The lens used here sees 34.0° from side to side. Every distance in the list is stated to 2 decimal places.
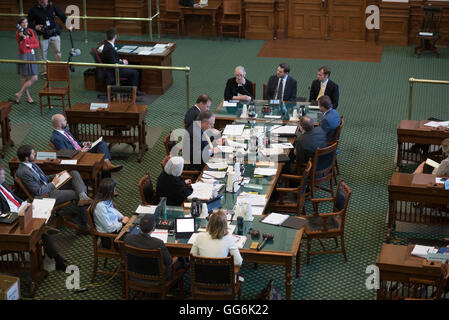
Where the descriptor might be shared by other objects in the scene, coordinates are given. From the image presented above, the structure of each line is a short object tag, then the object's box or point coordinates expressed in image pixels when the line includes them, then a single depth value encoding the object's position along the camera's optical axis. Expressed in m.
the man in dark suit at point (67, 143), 10.02
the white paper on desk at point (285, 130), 10.62
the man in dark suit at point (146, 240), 7.13
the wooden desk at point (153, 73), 14.48
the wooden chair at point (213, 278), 6.91
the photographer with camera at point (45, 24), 15.16
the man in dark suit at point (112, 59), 13.73
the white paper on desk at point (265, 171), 9.21
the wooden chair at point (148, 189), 8.52
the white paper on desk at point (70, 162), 9.66
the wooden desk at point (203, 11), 18.25
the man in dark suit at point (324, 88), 11.66
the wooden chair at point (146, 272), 7.10
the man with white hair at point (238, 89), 11.92
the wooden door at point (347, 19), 17.89
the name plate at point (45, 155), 9.71
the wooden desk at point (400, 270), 7.10
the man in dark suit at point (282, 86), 11.90
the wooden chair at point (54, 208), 8.99
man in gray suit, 9.00
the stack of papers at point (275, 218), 7.94
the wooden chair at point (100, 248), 8.00
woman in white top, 7.01
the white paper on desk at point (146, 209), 8.23
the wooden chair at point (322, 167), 9.67
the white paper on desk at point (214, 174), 9.09
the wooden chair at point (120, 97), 11.75
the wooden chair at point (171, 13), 18.44
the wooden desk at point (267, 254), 7.31
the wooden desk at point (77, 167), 9.60
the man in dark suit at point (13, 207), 8.38
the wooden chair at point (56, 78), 13.24
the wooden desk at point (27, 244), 7.68
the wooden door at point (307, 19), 18.19
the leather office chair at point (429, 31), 16.61
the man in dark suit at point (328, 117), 10.47
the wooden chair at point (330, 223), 8.40
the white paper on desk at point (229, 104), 11.66
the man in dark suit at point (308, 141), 9.80
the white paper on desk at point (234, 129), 10.48
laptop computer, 7.67
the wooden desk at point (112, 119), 11.31
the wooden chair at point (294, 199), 9.05
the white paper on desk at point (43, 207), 8.55
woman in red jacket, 13.69
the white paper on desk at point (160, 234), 7.63
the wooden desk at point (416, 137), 10.52
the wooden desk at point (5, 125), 11.56
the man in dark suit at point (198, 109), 10.59
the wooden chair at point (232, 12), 18.17
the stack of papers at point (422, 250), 7.38
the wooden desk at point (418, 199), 8.66
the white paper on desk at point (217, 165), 9.37
